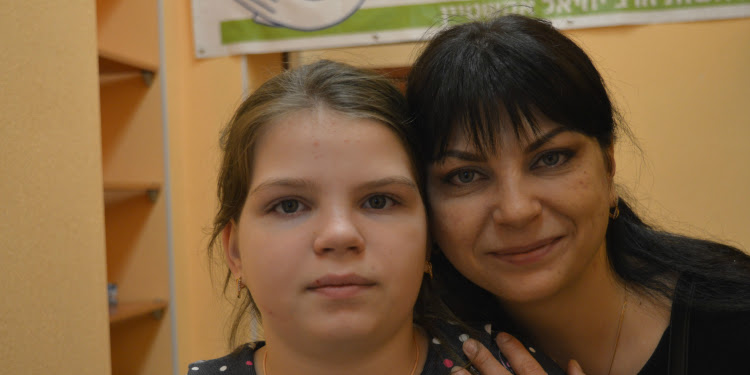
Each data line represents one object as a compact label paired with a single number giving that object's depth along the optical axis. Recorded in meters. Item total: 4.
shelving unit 2.67
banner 2.66
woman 1.13
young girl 0.96
